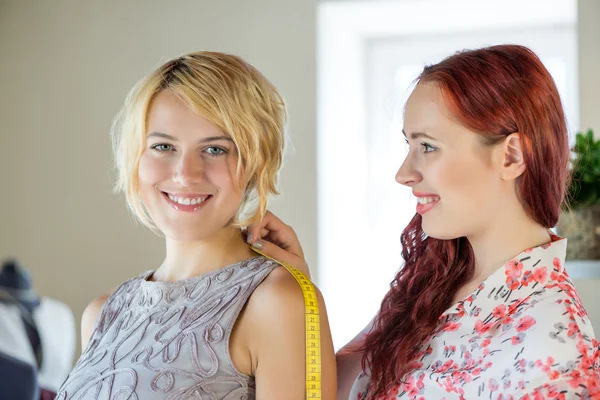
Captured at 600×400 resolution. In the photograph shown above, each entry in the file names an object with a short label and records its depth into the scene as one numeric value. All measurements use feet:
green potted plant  5.76
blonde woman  4.35
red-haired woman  4.21
